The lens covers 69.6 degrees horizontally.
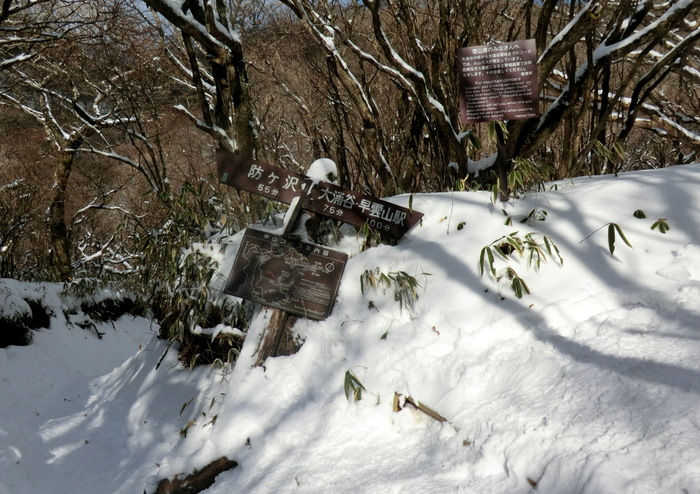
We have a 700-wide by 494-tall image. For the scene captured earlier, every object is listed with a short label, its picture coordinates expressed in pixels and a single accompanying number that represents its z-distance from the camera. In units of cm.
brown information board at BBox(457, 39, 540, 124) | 329
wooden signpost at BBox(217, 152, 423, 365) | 357
